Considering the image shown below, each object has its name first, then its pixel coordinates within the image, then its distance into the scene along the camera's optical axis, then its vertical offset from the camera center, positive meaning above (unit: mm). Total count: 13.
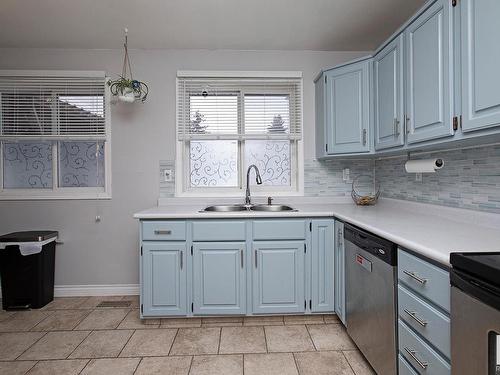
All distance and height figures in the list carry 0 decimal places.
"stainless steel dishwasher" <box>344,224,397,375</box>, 1539 -659
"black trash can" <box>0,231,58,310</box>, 2682 -769
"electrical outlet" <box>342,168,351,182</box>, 3074 +117
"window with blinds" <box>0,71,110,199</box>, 3002 +529
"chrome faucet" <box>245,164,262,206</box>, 2854 +44
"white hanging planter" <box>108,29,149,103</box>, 2727 +946
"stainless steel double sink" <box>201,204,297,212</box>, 2867 -206
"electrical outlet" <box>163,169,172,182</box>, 3025 +119
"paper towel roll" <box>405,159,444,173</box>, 1857 +129
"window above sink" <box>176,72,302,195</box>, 3029 +565
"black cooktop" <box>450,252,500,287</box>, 873 -253
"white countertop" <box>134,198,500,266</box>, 1290 -231
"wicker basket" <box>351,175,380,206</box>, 3092 -8
